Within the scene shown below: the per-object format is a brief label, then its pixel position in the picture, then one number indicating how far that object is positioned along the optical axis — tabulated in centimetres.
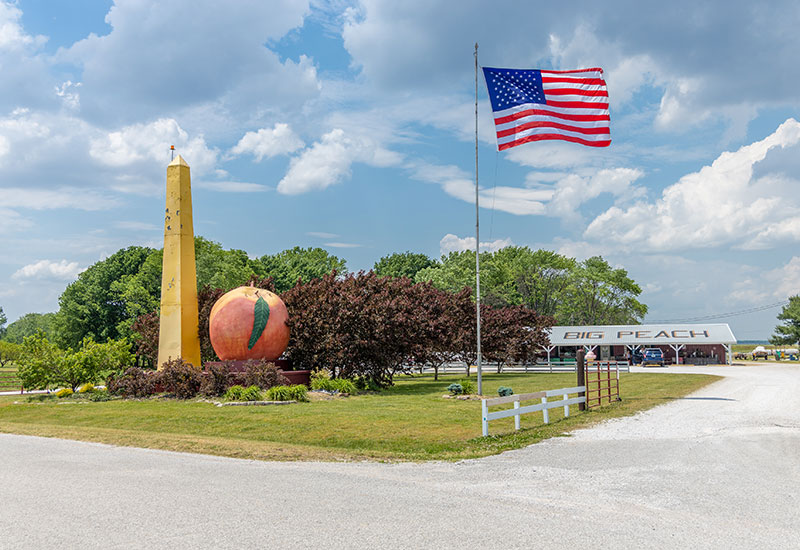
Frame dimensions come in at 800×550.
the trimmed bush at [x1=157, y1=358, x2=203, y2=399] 2547
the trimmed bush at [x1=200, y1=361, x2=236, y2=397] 2514
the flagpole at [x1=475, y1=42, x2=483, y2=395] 2405
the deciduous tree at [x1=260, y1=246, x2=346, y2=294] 7469
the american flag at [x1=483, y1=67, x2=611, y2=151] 2059
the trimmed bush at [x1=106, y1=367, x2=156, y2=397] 2631
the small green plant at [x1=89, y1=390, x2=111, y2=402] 2637
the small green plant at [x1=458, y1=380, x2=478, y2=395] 2612
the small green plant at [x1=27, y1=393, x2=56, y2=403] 2775
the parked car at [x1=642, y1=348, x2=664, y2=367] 6144
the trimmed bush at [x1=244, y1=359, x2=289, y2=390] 2536
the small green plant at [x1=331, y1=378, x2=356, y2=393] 2728
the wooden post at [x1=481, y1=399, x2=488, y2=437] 1513
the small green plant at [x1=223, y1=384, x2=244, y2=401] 2381
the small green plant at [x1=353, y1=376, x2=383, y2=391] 3014
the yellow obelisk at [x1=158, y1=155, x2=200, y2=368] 2823
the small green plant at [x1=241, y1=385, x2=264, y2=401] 2362
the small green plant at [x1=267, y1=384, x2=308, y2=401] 2356
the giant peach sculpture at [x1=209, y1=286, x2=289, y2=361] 2755
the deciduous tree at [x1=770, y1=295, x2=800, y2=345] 9825
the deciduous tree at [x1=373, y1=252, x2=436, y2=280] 9512
